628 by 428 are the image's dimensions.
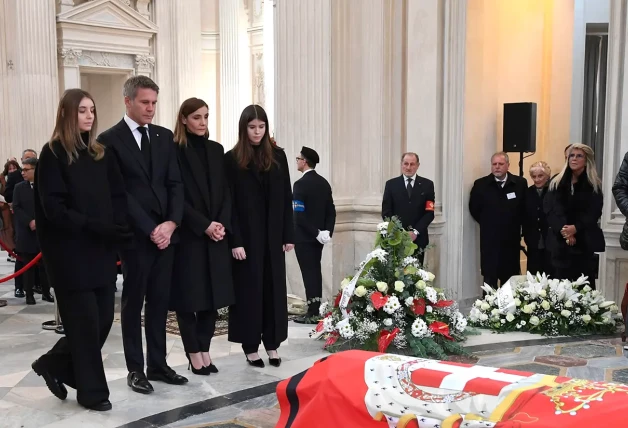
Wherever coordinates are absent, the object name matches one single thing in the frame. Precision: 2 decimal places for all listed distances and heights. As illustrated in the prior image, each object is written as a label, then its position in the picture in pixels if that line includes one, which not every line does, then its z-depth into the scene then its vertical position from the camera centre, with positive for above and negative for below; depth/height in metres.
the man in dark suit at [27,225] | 8.62 -1.04
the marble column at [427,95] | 8.32 +0.40
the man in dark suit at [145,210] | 4.84 -0.50
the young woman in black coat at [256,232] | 5.44 -0.71
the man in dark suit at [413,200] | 7.75 -0.69
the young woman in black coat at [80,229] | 4.30 -0.54
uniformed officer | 7.36 -0.83
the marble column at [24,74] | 15.74 +1.24
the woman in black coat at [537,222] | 8.25 -0.99
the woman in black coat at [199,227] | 5.18 -0.64
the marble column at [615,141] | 7.07 -0.10
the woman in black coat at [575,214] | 7.11 -0.78
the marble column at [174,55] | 18.41 +1.90
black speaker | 8.46 +0.04
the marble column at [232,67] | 19.55 +1.67
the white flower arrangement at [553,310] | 6.84 -1.63
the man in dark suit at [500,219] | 8.17 -0.94
